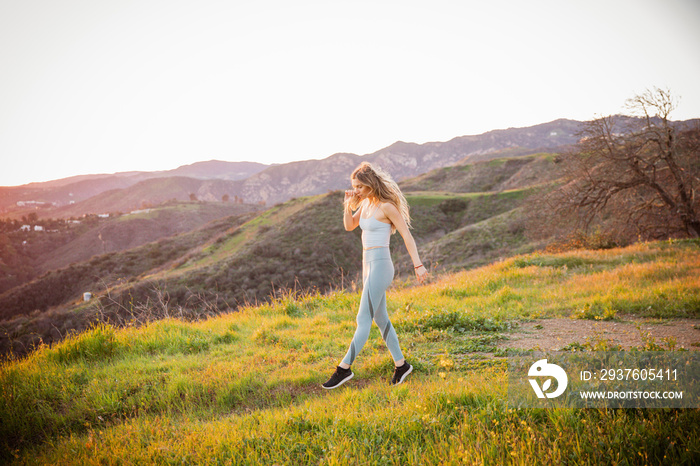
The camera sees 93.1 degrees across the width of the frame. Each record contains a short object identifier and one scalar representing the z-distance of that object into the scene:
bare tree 16.34
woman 4.66
